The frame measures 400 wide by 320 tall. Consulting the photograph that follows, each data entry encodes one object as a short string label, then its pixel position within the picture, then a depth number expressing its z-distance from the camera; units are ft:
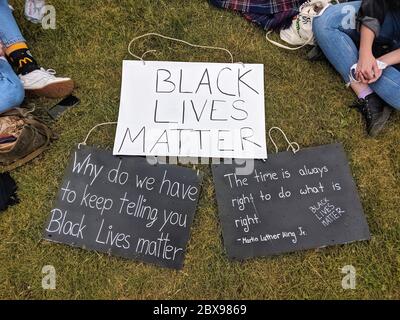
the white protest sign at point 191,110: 7.13
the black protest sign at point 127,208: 6.70
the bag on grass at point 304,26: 7.50
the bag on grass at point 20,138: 6.68
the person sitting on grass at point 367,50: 6.66
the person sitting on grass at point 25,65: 7.27
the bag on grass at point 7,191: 6.88
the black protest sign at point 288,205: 6.72
